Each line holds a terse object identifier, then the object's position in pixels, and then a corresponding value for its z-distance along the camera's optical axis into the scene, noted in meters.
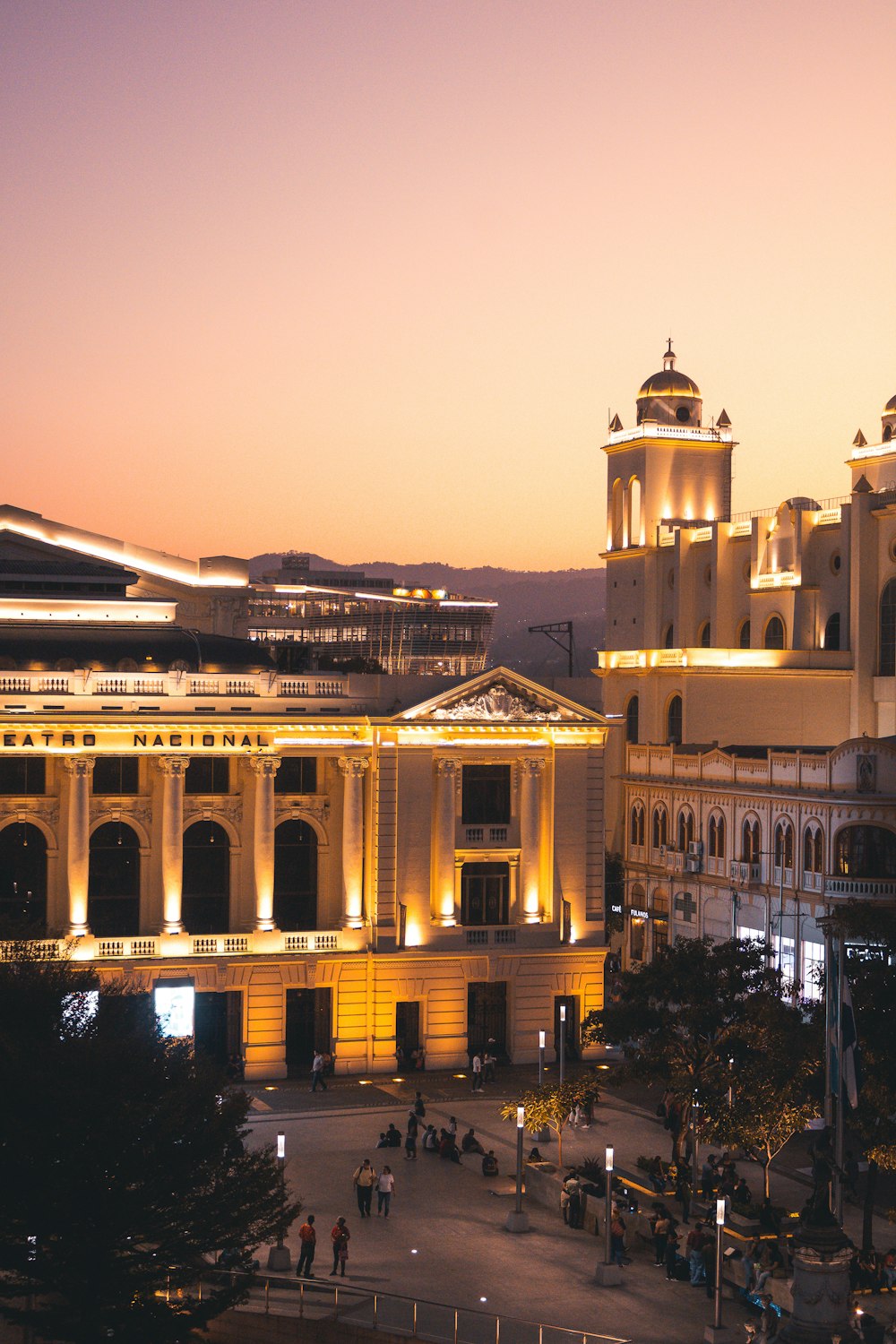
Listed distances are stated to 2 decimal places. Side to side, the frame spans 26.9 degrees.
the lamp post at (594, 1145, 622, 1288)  43.22
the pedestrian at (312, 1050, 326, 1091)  63.44
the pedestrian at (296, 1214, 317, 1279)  43.03
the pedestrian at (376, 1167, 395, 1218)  48.88
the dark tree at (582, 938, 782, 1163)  49.31
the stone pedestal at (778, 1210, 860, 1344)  32.56
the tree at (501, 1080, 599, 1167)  50.38
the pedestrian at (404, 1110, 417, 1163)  55.53
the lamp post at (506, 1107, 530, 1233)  47.78
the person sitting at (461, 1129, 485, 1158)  55.41
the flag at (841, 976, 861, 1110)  36.19
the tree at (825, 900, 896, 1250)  44.25
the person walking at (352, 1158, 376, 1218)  48.88
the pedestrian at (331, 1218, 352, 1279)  43.28
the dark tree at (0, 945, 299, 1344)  37.16
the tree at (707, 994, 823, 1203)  46.34
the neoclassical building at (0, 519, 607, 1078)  65.69
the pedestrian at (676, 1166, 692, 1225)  47.59
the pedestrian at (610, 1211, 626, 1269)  44.88
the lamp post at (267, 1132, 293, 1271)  43.44
